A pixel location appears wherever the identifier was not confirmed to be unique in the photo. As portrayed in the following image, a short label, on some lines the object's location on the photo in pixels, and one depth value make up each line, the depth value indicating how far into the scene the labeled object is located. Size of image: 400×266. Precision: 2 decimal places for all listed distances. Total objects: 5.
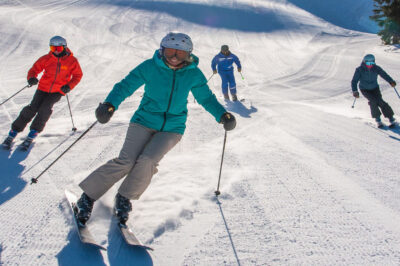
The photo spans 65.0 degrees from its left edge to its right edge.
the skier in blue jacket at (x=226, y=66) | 9.45
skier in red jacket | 4.52
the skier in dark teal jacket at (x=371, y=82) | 7.07
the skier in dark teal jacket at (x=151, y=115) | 2.65
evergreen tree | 20.58
